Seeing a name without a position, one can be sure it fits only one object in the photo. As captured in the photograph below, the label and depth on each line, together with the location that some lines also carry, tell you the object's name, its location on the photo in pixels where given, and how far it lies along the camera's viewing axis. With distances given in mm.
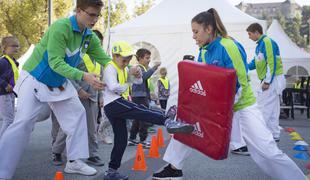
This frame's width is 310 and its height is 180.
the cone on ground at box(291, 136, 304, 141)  7238
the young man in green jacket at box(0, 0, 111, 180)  3520
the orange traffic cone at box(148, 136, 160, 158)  5520
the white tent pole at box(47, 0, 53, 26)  10344
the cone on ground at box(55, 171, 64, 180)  3607
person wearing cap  3807
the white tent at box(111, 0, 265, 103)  12273
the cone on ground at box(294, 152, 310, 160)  5408
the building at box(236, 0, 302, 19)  149275
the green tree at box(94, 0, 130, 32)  32625
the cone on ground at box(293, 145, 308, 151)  6086
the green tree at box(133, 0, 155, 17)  33500
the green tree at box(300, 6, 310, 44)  86656
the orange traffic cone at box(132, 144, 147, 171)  4676
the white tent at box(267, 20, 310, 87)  18062
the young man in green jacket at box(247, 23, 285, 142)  6434
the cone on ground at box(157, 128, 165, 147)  6357
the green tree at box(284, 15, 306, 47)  85931
